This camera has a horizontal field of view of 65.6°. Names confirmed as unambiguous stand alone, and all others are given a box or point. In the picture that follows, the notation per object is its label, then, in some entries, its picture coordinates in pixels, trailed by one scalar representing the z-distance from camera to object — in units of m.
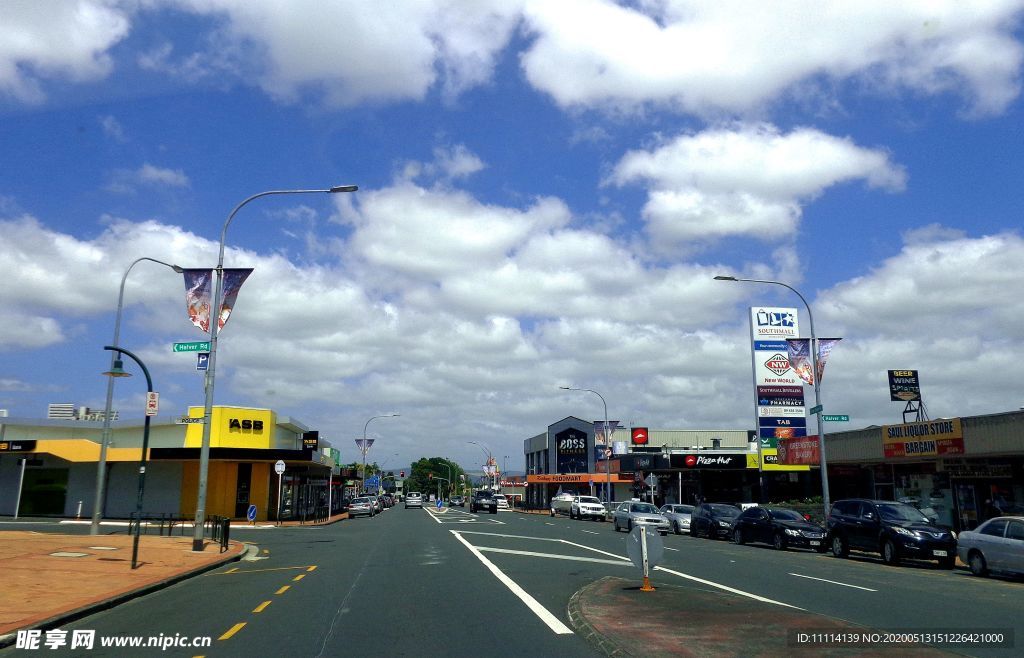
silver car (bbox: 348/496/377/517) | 57.78
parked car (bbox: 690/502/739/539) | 33.22
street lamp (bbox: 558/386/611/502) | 55.97
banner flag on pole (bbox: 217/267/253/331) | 22.73
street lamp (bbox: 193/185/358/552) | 22.35
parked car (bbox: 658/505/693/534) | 37.44
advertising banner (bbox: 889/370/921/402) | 46.03
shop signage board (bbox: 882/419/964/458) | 30.09
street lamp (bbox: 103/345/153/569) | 17.75
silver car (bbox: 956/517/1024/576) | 18.14
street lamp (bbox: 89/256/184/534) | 26.78
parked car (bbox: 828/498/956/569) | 21.48
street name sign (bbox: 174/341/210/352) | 22.95
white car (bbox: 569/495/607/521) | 54.12
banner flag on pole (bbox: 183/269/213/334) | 22.20
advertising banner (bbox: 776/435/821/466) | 44.34
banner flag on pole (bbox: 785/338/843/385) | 32.38
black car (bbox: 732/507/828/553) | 27.02
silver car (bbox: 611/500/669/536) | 36.50
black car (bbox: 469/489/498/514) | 66.67
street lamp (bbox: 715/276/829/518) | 29.12
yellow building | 44.50
